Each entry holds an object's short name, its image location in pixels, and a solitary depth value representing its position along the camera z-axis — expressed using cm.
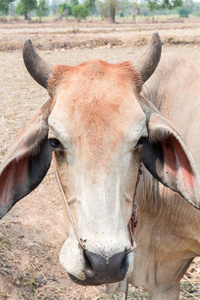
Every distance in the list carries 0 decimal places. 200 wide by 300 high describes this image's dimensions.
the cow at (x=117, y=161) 227
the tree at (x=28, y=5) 7938
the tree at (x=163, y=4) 6784
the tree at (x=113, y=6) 6856
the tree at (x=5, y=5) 7456
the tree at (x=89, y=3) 7881
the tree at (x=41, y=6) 8204
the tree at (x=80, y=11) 7374
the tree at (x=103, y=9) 7394
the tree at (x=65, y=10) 8891
